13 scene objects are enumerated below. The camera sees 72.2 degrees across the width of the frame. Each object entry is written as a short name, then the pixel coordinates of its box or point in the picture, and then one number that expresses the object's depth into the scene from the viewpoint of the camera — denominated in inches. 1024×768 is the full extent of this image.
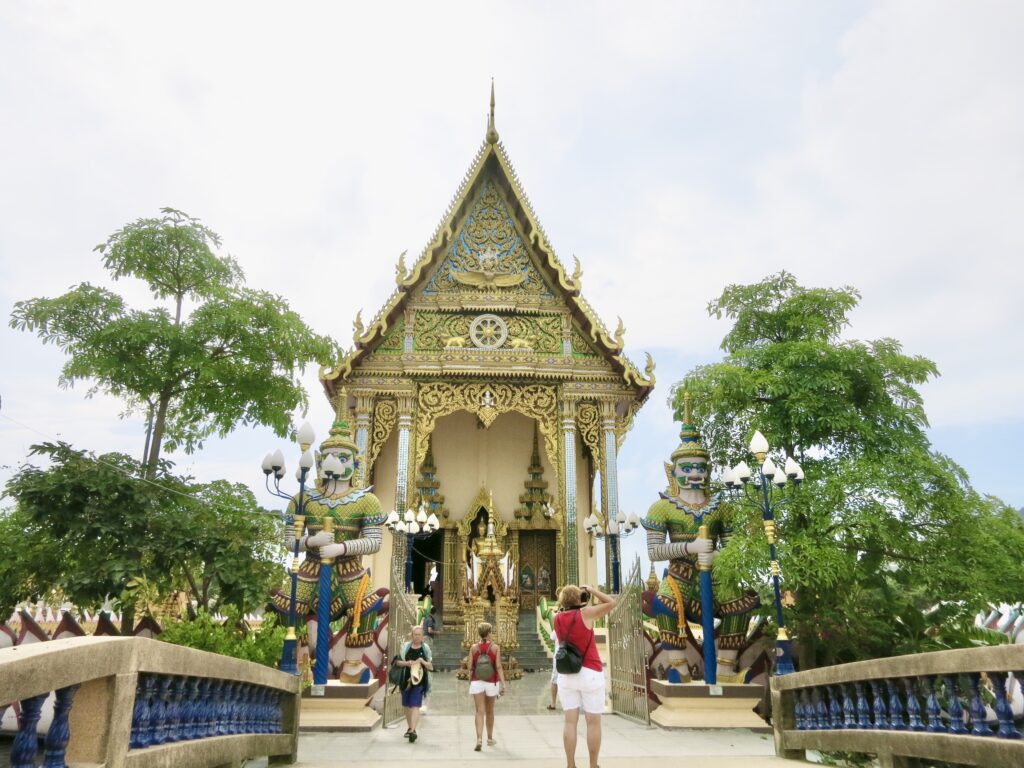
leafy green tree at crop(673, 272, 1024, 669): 298.2
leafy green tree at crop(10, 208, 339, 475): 350.0
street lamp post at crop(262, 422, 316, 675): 249.8
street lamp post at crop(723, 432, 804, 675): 256.2
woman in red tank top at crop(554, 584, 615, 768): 170.9
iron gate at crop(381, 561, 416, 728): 302.2
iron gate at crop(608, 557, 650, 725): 310.2
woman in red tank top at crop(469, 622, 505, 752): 243.4
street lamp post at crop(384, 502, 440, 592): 500.4
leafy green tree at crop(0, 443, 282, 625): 298.7
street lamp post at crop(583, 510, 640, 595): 507.5
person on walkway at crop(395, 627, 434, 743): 264.2
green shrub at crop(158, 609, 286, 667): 257.8
